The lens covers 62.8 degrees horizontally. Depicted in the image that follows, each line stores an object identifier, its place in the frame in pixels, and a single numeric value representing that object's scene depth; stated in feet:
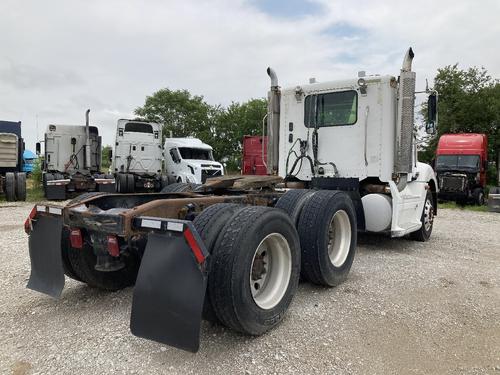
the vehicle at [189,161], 62.03
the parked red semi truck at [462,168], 58.08
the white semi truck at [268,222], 9.38
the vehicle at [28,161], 89.15
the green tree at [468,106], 87.04
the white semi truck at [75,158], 53.31
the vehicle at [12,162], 50.31
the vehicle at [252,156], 75.06
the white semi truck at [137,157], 59.82
